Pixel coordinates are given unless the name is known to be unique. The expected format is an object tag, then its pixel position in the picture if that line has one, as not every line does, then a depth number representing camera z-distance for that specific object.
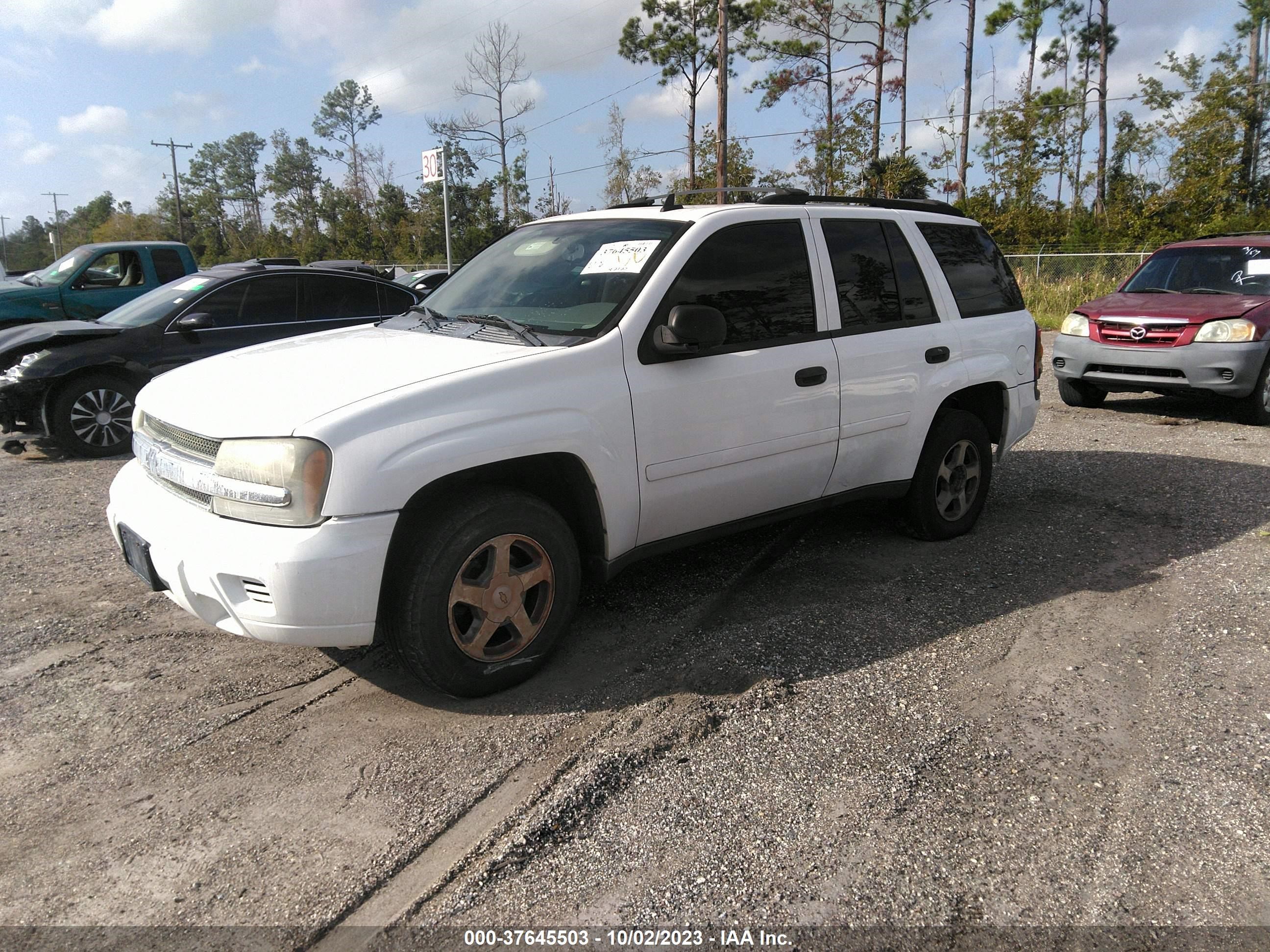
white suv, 3.10
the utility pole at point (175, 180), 70.38
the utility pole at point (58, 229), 92.39
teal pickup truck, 10.86
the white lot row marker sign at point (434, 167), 15.98
